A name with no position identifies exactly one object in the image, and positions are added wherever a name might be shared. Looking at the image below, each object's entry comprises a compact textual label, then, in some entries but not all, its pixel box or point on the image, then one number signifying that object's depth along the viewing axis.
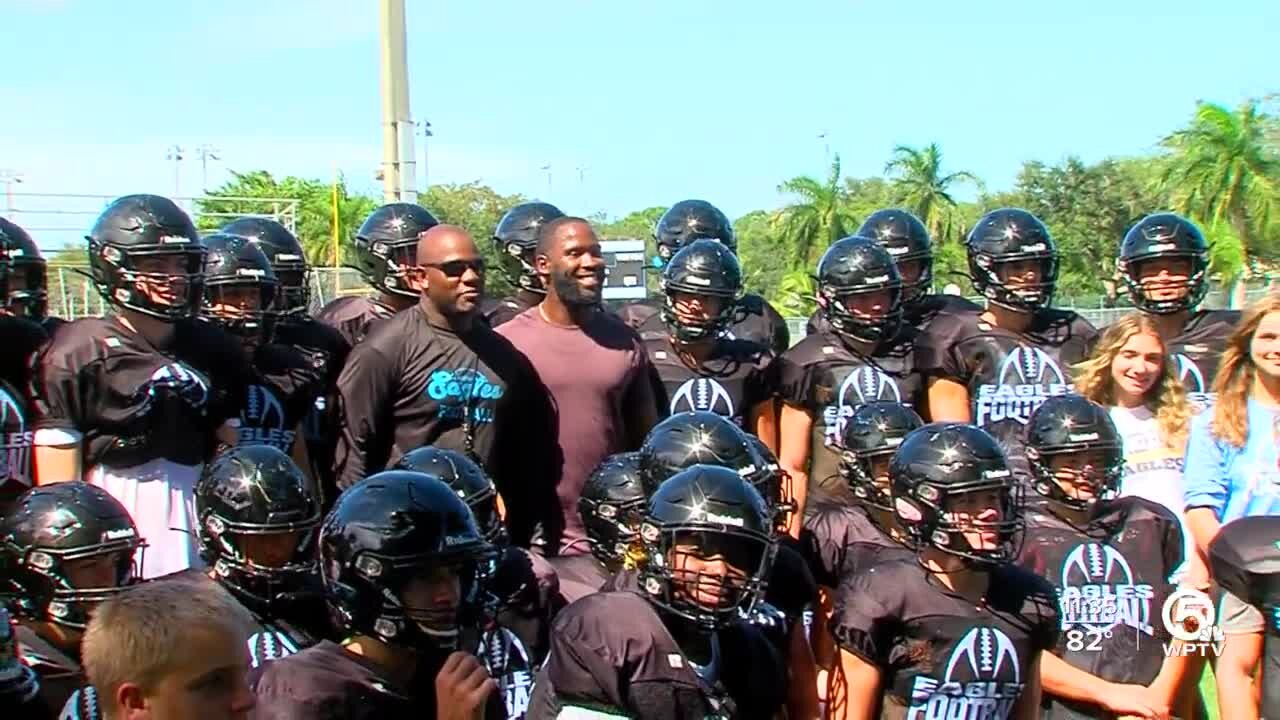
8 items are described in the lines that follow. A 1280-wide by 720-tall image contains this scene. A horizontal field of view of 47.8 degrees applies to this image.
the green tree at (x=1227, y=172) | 43.78
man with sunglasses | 6.28
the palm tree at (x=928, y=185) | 51.50
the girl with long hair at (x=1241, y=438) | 5.85
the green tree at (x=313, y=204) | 53.44
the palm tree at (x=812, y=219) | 51.81
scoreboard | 16.33
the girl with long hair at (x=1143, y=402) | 6.55
